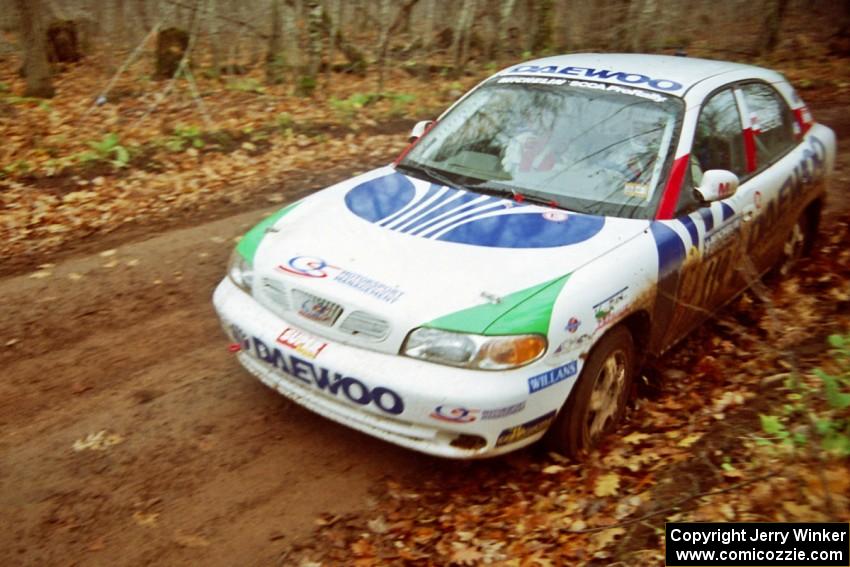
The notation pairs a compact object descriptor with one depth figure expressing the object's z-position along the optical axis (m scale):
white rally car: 3.49
